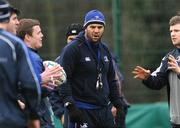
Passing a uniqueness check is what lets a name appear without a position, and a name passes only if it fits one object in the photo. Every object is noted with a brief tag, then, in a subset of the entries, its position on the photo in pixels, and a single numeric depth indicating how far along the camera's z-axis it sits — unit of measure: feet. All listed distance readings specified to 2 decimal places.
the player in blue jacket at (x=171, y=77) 67.00
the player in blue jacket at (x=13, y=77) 50.42
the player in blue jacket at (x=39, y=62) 57.21
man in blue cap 67.26
